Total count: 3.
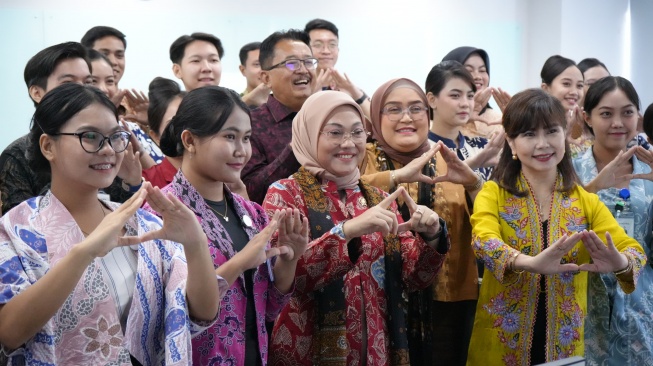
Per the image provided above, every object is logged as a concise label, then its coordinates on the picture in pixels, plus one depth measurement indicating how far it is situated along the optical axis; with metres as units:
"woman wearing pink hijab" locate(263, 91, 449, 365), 2.41
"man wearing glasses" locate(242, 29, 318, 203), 3.03
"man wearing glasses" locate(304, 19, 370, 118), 4.61
